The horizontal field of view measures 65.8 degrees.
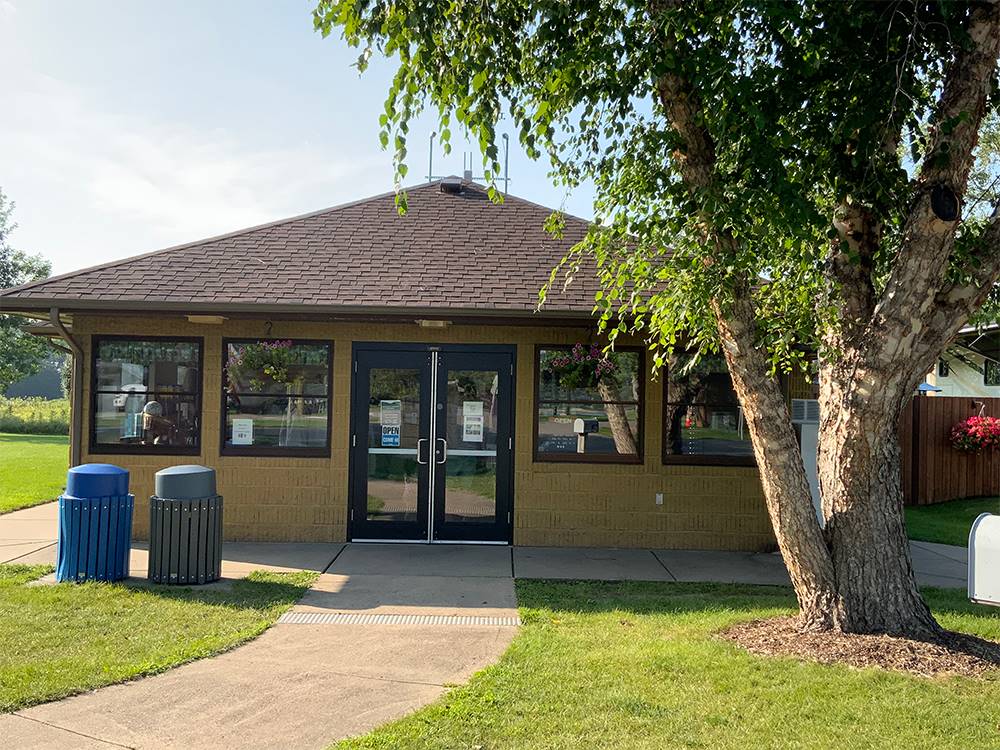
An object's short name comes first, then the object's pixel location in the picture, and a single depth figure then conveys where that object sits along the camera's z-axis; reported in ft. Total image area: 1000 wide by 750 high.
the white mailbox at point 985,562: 16.70
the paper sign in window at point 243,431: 31.27
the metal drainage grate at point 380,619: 20.92
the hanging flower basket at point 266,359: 31.12
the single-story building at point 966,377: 60.83
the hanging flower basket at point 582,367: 31.12
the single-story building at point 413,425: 31.09
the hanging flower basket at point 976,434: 47.57
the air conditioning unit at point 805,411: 31.22
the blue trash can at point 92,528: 23.84
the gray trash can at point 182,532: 23.89
